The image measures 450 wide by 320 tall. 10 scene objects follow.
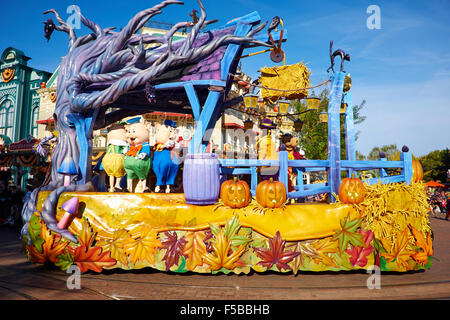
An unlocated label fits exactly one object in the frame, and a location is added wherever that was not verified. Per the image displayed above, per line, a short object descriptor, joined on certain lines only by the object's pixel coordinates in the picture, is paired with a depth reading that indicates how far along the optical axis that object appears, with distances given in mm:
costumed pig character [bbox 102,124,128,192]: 6032
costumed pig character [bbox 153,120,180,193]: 6000
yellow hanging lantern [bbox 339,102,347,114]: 6730
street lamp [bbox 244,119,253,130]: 8891
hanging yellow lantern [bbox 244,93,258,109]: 6977
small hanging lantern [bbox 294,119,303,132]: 7969
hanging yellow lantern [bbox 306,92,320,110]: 6594
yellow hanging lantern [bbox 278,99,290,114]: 6792
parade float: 4270
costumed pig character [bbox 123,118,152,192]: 5762
